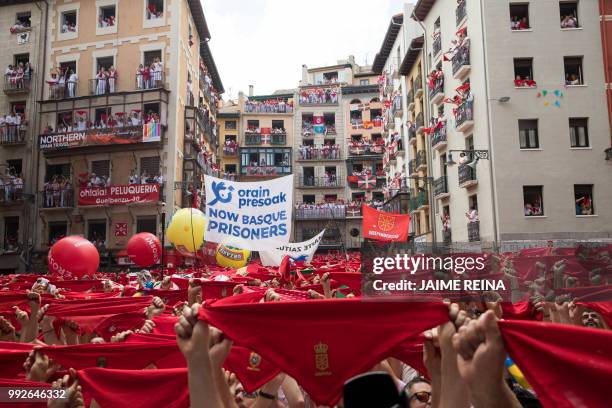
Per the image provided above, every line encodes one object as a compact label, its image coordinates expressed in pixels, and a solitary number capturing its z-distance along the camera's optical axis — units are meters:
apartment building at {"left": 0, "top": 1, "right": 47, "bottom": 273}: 32.62
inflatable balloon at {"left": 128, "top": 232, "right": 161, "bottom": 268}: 18.39
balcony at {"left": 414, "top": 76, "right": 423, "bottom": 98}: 35.62
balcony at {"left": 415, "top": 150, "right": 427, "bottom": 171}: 35.09
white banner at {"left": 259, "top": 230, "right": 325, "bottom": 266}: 10.84
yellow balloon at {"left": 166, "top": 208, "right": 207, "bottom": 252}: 16.50
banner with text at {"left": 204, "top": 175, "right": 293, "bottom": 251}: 9.42
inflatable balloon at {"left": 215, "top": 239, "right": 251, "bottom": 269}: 18.84
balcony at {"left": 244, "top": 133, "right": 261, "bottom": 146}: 55.69
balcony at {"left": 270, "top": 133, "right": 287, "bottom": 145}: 55.75
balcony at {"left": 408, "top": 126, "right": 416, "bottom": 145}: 37.81
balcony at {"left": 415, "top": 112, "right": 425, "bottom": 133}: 34.97
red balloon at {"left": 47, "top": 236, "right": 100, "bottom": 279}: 13.38
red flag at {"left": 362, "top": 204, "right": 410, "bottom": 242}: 17.53
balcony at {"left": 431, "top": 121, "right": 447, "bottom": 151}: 30.50
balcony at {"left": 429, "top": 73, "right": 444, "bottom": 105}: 30.64
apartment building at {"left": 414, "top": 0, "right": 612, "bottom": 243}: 24.19
